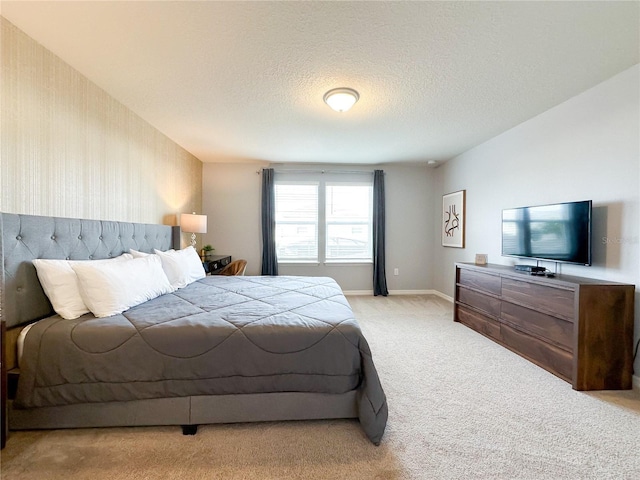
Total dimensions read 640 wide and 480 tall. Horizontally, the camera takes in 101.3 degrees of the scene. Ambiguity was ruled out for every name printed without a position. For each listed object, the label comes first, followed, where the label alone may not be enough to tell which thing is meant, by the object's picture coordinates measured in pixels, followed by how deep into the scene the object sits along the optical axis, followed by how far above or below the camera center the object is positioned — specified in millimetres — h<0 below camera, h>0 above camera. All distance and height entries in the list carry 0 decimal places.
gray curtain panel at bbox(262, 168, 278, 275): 4777 +234
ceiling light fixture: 2342 +1266
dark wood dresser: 2018 -742
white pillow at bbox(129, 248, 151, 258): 2559 -191
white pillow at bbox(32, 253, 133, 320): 1663 -353
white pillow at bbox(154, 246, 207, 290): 2631 -344
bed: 1452 -748
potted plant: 4387 -275
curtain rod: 4883 +1220
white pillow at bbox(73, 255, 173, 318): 1685 -355
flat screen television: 2301 +58
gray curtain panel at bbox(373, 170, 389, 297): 4918 +11
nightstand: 3777 -427
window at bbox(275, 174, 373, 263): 4988 +299
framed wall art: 4266 +319
